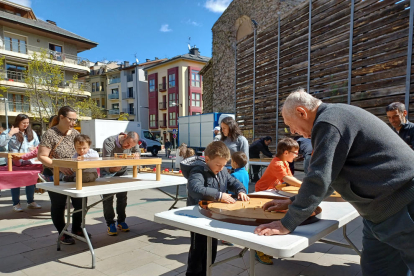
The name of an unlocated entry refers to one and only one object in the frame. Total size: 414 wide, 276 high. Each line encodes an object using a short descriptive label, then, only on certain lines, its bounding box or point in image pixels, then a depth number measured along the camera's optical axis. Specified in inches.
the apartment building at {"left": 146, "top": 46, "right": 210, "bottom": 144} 1731.1
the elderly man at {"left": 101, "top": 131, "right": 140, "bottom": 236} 158.4
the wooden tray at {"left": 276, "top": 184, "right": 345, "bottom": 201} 98.5
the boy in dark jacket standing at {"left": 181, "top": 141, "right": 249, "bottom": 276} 93.5
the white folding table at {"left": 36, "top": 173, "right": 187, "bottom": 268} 113.0
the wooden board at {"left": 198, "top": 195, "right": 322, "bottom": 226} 66.2
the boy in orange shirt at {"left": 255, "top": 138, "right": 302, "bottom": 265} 129.9
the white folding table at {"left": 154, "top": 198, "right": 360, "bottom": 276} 53.6
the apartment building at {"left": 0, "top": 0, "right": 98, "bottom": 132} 1090.1
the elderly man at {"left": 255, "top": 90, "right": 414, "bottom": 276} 54.9
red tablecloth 162.9
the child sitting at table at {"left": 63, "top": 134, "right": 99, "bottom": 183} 134.1
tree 901.3
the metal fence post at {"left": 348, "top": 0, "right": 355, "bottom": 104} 295.6
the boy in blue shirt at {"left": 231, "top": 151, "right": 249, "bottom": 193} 141.3
